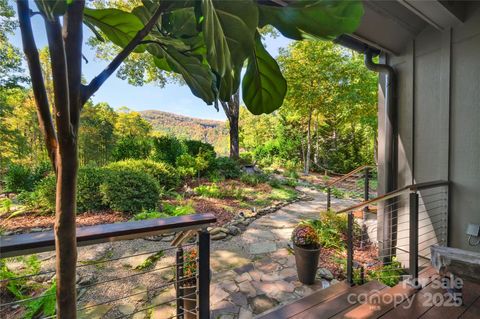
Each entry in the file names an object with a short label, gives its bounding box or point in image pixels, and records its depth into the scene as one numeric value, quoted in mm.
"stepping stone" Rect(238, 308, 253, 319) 1947
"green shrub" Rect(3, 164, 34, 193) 5410
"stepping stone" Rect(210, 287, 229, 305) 2166
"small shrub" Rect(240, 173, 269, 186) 7213
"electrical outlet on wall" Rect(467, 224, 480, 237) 2104
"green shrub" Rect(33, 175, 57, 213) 4039
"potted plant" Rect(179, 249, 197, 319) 1744
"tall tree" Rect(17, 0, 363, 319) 469
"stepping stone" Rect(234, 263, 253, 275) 2696
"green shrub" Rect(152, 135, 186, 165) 7391
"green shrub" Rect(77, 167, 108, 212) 4125
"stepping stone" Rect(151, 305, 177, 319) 1947
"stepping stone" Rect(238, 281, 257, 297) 2279
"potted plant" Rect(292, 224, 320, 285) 2355
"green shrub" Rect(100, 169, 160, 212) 4176
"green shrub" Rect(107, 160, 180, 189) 5457
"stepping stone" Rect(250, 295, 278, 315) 2049
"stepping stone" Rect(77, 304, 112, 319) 1960
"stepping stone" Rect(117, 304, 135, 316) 2023
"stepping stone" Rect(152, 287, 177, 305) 2164
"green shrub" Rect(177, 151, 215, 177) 6816
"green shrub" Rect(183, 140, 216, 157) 8234
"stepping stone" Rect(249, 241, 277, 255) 3230
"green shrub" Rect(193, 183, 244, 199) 5625
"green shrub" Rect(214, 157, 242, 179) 7777
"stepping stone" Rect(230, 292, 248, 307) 2119
